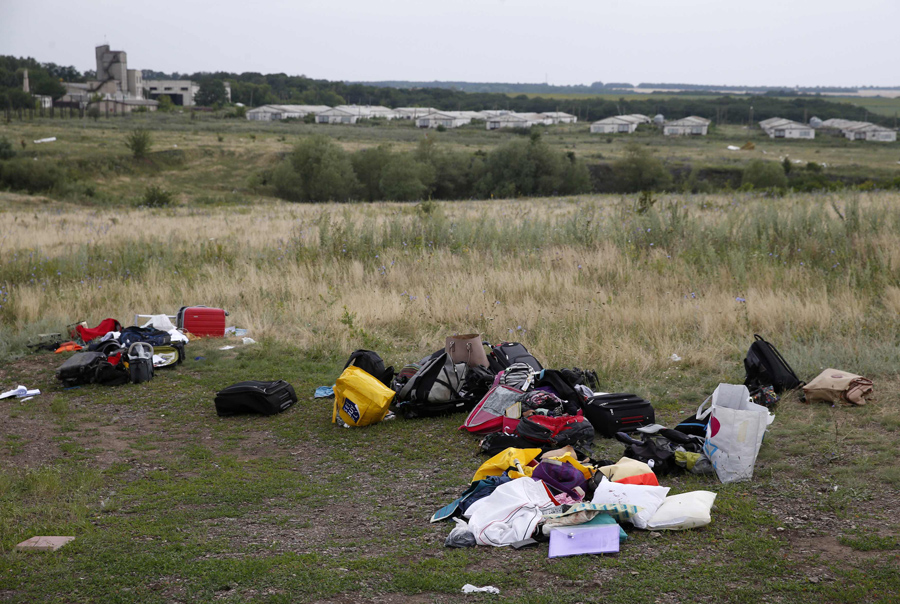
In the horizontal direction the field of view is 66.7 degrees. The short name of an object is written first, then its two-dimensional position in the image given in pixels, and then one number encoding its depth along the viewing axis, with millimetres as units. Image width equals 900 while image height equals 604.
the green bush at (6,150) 50219
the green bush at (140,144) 59219
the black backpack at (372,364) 6715
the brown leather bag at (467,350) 6922
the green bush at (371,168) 55062
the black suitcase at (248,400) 6719
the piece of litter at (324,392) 7160
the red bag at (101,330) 9062
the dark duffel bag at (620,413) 5570
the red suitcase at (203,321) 9633
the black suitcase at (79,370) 7695
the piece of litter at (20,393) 7406
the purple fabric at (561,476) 4430
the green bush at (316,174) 52312
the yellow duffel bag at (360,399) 6234
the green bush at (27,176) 45875
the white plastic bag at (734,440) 4648
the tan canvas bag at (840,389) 5797
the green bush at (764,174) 49750
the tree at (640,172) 58031
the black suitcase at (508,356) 6762
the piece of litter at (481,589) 3393
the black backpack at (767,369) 6234
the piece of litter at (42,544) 3971
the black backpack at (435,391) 6406
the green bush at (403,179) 51656
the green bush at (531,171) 55562
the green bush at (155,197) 40812
